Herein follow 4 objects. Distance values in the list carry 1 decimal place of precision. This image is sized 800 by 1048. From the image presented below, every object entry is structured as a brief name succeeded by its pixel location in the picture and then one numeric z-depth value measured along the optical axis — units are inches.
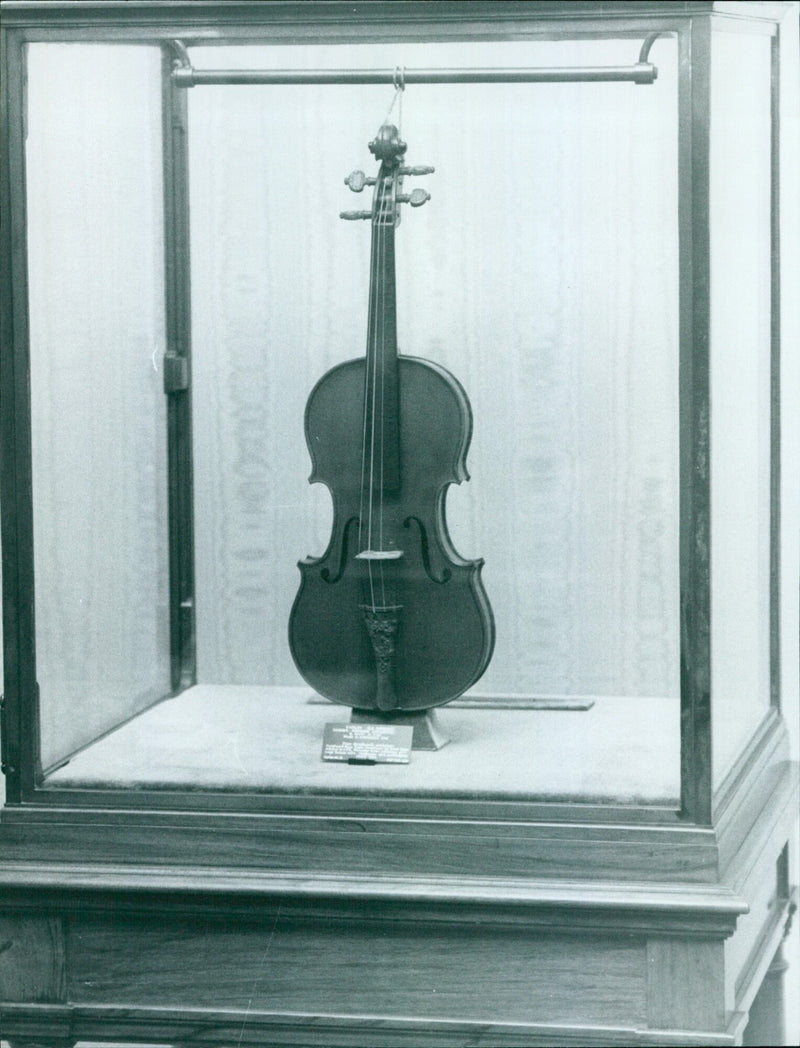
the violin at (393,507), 76.0
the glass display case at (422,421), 67.7
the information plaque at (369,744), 74.7
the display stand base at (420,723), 77.9
